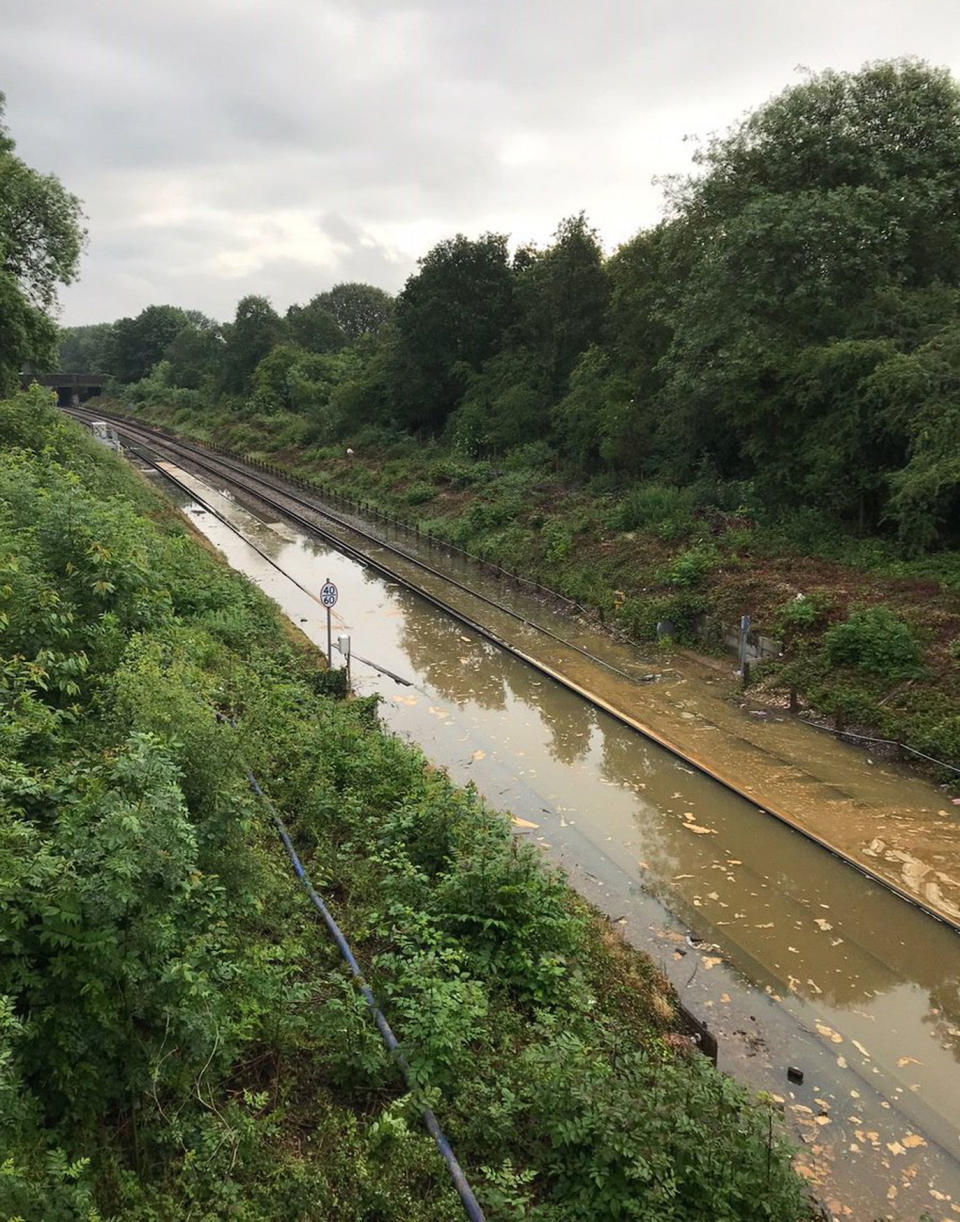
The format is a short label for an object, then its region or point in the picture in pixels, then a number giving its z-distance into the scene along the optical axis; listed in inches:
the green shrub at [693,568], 800.9
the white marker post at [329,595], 624.1
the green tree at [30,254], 1008.2
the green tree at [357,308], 3816.4
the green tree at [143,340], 4001.0
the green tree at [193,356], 3346.5
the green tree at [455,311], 1696.6
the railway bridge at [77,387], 3883.4
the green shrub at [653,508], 952.3
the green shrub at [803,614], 665.0
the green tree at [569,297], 1357.0
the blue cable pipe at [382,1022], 189.6
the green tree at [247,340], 2837.1
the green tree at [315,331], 3152.1
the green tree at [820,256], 789.2
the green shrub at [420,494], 1444.4
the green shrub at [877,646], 582.6
